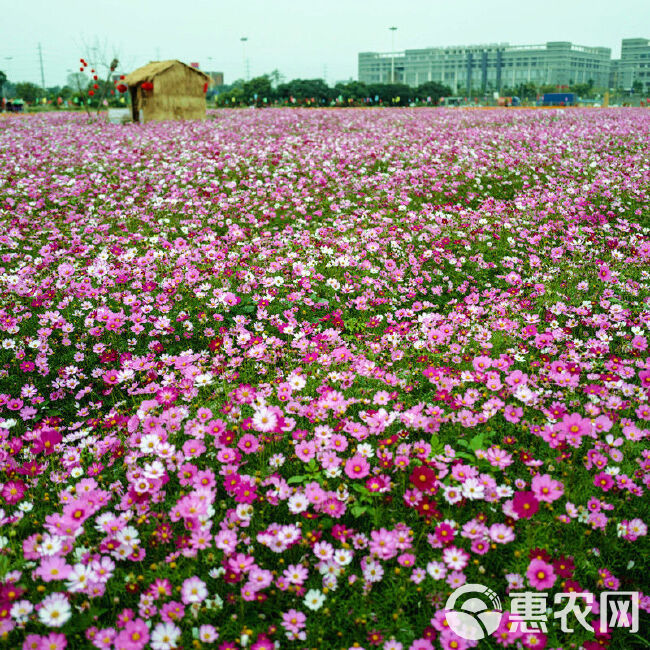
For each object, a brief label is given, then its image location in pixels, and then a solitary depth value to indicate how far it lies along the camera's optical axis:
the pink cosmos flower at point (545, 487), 2.50
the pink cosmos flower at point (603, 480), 2.63
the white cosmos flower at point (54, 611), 1.93
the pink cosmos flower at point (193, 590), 2.05
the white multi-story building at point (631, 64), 174.62
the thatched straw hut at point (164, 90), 22.17
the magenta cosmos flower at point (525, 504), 2.41
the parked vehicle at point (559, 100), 54.47
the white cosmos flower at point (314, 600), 2.13
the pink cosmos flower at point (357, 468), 2.67
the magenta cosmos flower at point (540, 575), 2.16
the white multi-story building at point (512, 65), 166.50
